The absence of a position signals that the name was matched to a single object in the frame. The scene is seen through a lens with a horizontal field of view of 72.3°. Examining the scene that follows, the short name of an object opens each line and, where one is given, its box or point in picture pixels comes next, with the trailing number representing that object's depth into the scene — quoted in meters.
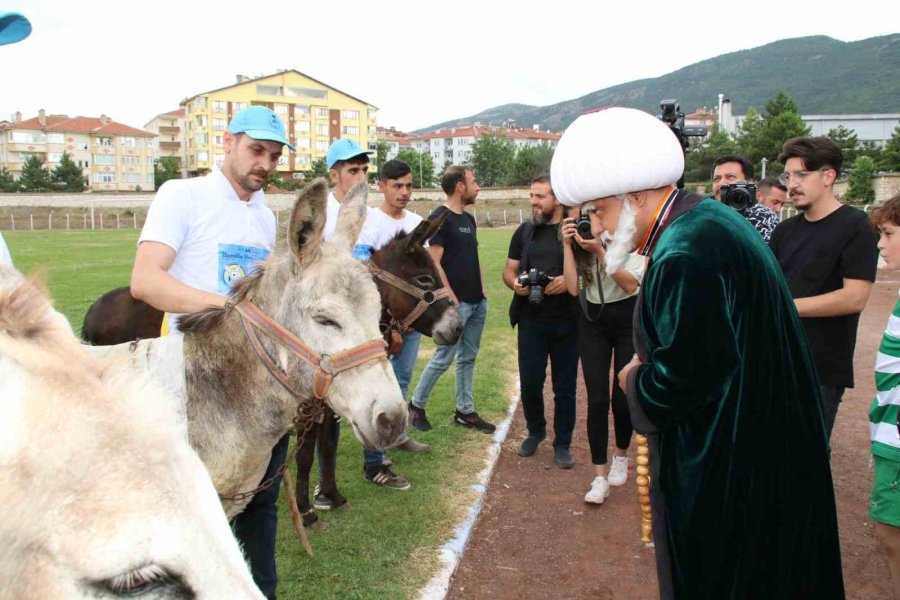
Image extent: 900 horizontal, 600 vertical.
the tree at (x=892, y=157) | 54.47
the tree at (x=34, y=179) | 73.68
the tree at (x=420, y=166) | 93.38
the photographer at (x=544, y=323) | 6.29
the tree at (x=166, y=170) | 93.34
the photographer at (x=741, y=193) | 4.90
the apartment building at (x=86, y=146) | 103.19
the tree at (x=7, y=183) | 71.90
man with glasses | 4.34
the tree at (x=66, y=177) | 77.50
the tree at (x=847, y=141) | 69.50
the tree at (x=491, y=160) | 102.00
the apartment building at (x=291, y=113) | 99.62
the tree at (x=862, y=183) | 35.69
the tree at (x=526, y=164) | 93.30
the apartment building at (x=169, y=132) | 121.19
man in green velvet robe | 2.15
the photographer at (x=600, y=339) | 5.38
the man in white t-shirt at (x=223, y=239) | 2.85
